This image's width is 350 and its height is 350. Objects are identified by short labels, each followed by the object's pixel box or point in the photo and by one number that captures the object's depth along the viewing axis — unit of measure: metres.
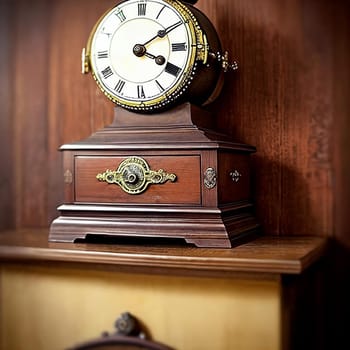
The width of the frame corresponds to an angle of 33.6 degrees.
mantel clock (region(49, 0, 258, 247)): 1.17
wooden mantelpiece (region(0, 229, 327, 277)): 1.02
